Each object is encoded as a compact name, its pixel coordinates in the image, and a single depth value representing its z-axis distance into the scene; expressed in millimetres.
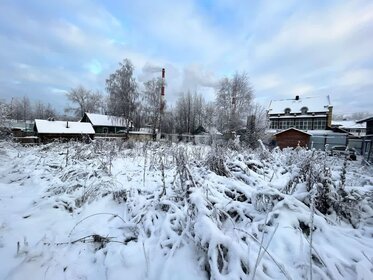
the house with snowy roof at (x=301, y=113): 32156
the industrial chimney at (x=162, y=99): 31972
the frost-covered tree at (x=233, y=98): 29234
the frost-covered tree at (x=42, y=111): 60038
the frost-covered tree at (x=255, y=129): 16406
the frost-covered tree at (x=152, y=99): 33656
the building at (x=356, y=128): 39900
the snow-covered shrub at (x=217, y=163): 4254
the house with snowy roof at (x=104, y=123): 33094
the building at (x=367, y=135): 12898
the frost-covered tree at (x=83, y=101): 48125
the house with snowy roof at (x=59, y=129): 20750
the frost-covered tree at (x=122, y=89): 29047
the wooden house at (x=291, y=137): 23203
